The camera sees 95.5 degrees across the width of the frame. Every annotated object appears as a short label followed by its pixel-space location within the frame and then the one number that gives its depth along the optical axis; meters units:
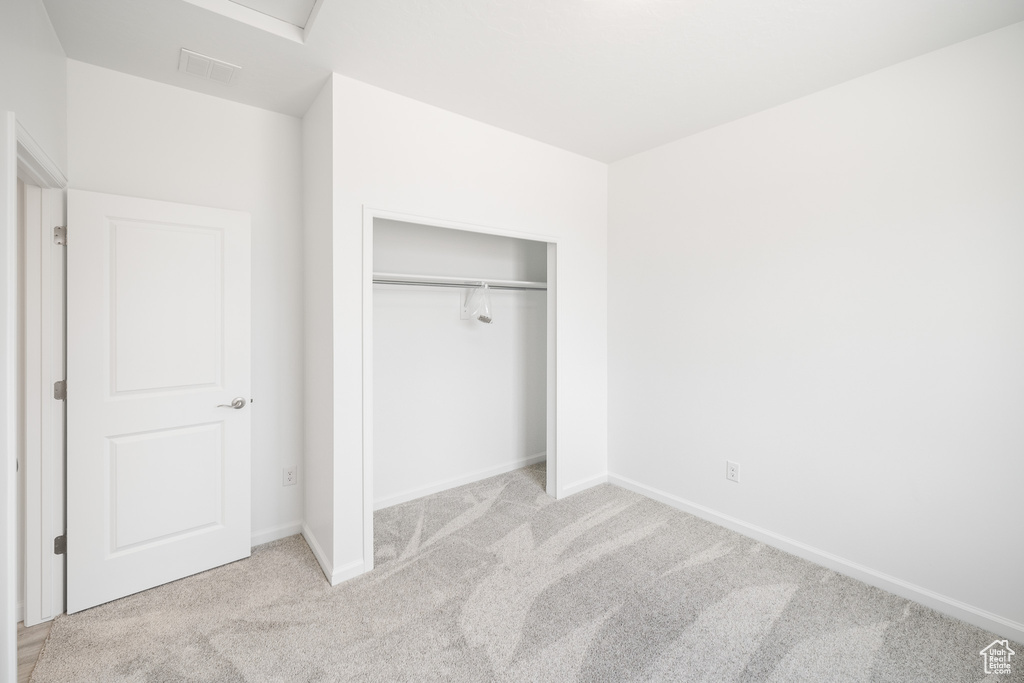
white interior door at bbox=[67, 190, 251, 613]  2.07
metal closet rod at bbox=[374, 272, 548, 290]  2.90
